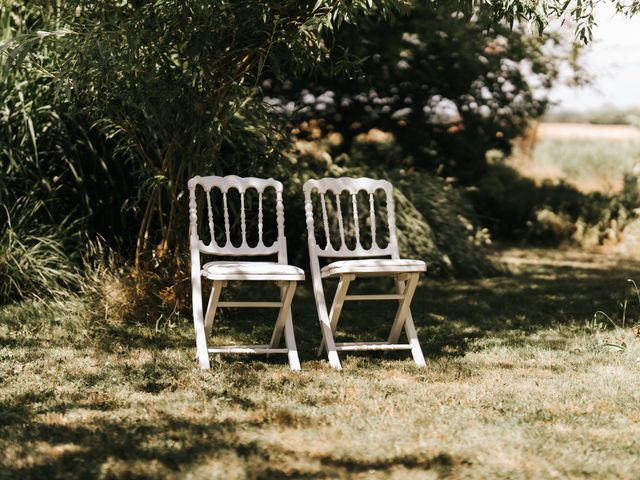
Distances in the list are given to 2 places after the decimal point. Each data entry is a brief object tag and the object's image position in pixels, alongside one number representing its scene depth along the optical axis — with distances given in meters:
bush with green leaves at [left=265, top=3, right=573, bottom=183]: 11.77
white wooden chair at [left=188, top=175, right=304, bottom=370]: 4.88
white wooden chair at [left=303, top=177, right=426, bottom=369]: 5.12
